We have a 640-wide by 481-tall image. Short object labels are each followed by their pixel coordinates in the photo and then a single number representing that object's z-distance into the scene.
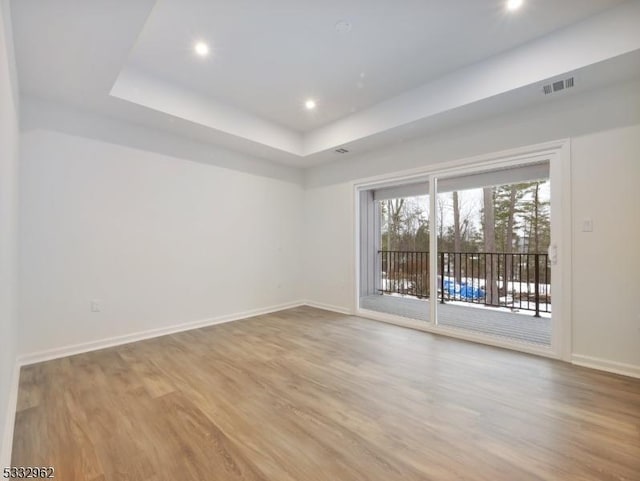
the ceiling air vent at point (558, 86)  2.49
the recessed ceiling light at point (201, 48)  2.49
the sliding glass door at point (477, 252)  2.90
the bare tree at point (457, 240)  5.16
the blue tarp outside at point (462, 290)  5.25
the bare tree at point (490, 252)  5.06
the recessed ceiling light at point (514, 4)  2.08
